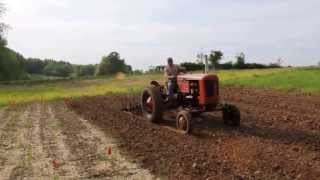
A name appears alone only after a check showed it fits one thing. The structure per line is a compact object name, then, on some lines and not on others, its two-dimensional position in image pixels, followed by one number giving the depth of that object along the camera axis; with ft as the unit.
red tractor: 23.93
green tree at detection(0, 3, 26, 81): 128.69
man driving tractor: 25.92
